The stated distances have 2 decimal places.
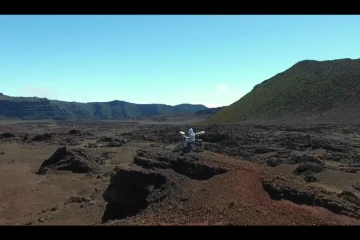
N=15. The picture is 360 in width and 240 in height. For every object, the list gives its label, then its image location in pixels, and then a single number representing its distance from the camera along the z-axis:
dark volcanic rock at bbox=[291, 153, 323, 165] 31.12
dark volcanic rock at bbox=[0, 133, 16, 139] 66.39
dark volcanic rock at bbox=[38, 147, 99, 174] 32.00
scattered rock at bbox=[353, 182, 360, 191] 22.52
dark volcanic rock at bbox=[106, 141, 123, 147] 51.59
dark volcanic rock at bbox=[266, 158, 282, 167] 31.30
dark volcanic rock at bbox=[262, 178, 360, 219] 14.09
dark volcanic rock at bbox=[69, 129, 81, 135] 73.73
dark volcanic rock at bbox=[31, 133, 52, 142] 60.41
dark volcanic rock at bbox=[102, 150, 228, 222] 15.06
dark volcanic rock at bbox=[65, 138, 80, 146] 57.12
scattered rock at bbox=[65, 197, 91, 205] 21.86
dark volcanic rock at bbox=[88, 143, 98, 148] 51.38
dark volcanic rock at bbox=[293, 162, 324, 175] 27.27
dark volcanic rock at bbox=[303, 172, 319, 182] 24.59
